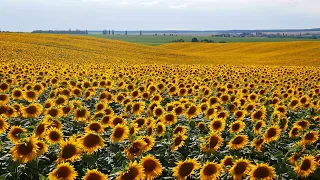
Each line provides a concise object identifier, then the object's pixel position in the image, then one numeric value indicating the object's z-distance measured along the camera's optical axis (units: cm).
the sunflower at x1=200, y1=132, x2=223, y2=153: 462
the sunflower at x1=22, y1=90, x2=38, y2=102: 777
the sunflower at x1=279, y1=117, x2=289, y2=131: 581
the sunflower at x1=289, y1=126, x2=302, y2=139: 566
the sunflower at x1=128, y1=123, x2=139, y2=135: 501
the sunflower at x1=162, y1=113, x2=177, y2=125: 602
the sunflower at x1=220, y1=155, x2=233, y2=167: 423
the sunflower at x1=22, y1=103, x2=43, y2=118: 625
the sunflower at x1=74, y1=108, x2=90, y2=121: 615
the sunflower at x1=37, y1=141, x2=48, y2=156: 427
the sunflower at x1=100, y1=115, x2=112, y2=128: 570
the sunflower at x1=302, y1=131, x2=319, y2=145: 503
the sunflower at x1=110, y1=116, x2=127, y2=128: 561
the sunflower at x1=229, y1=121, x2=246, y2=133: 558
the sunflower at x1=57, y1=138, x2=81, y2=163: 413
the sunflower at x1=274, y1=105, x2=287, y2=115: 691
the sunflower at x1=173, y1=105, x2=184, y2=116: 663
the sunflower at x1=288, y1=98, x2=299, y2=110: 759
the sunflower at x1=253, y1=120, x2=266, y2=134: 557
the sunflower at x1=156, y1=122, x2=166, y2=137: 536
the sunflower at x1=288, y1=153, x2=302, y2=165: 441
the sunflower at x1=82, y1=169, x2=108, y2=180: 352
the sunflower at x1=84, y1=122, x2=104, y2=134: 520
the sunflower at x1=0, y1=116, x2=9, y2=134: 516
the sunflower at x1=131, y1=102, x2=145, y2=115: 676
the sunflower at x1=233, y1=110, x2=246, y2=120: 649
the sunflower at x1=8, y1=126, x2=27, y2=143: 478
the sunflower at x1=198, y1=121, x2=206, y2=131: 591
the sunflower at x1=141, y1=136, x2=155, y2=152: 458
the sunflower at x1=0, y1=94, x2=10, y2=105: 699
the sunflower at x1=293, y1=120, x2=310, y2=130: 591
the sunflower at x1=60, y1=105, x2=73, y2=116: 641
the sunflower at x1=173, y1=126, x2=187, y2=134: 530
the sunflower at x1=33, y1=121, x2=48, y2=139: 486
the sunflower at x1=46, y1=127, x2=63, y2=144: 479
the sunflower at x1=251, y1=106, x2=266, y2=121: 638
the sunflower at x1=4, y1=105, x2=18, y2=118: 611
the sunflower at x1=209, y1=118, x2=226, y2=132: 552
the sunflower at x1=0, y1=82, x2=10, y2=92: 873
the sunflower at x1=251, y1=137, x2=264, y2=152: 503
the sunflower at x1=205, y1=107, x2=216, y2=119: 643
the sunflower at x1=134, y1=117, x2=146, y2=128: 580
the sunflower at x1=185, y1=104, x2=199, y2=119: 650
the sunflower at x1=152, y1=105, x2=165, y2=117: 655
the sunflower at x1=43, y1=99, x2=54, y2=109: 698
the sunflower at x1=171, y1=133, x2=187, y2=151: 479
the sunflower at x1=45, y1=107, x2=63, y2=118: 630
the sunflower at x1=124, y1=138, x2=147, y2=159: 441
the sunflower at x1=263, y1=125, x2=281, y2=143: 514
